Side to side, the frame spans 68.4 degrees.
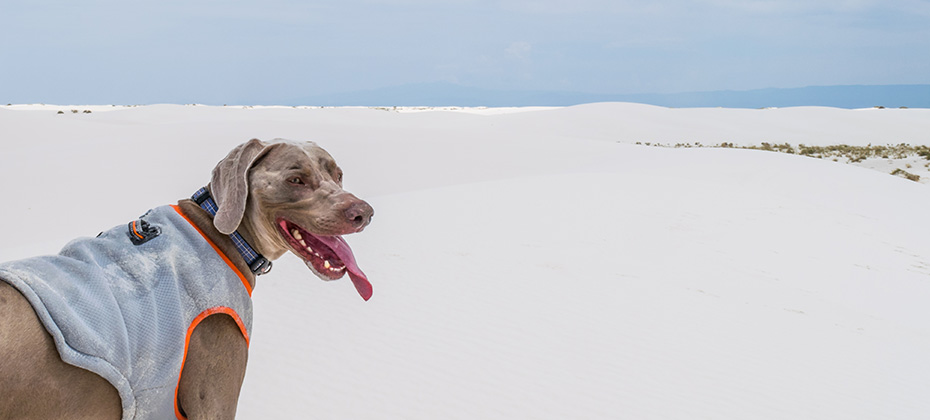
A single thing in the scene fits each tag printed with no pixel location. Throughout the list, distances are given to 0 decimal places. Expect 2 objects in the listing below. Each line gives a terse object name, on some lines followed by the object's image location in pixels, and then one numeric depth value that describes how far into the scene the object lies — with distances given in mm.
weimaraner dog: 2010
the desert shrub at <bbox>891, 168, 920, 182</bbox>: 18544
